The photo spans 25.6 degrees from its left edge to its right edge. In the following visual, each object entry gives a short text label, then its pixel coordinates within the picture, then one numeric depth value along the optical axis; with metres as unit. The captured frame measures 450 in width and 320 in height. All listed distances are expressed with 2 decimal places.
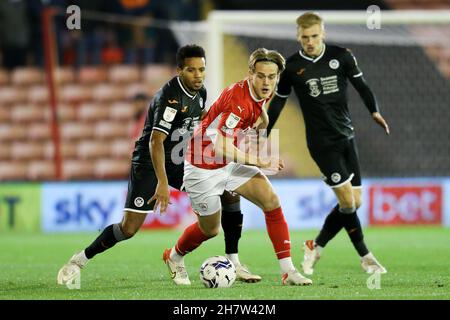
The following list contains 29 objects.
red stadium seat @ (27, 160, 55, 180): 17.31
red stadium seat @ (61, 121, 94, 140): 18.03
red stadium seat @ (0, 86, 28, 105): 18.59
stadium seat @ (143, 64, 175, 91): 17.91
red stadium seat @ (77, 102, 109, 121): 18.27
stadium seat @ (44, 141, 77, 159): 17.69
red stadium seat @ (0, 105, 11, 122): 18.47
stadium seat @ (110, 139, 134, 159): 17.45
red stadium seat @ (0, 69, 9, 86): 18.62
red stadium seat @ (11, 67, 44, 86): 18.50
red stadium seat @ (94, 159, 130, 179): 17.14
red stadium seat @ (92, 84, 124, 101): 18.36
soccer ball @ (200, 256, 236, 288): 6.93
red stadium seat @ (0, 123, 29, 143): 18.17
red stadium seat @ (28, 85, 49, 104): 18.50
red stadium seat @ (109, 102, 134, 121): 18.14
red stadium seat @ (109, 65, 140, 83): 18.23
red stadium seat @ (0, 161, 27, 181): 17.58
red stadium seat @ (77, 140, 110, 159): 17.67
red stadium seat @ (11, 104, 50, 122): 18.39
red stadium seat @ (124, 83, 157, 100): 17.92
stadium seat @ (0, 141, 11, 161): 17.95
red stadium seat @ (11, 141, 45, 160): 17.94
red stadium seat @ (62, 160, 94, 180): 17.22
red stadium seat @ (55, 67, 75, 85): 18.41
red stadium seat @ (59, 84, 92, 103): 18.42
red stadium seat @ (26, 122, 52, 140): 18.11
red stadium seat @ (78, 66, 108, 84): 18.33
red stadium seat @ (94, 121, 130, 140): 17.88
